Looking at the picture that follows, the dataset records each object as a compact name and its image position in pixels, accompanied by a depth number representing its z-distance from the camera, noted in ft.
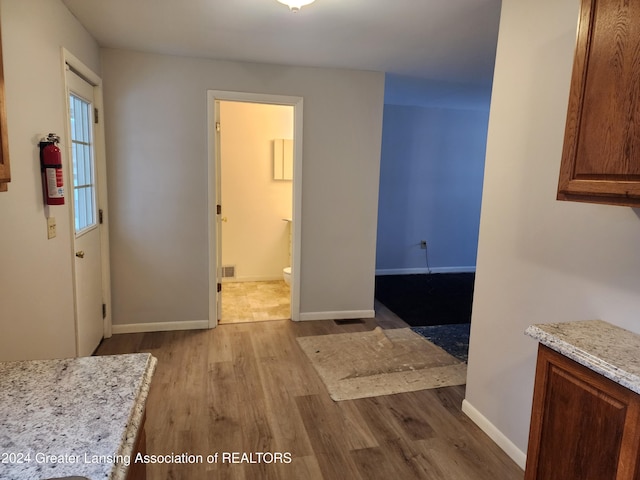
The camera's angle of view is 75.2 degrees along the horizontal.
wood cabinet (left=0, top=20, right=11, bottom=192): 3.72
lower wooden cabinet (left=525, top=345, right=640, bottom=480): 3.83
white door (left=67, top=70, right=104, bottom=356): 8.81
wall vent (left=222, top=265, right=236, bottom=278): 17.40
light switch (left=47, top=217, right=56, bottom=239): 7.07
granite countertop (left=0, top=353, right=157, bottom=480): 2.61
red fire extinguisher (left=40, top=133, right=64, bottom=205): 6.74
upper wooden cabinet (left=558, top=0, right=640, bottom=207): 3.98
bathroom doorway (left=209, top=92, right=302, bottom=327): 16.44
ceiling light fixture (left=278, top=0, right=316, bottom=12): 7.01
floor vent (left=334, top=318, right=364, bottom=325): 13.03
